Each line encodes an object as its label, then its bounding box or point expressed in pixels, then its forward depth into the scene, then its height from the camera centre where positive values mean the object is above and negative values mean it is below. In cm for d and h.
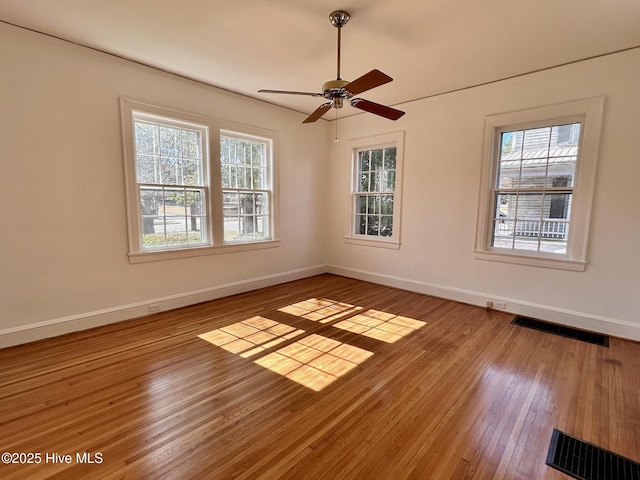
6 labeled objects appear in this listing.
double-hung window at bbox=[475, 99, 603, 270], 332 +29
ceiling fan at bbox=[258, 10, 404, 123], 220 +92
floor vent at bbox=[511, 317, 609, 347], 311 -134
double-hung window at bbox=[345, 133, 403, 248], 489 +27
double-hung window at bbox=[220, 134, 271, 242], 441 +27
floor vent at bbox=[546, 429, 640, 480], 158 -138
